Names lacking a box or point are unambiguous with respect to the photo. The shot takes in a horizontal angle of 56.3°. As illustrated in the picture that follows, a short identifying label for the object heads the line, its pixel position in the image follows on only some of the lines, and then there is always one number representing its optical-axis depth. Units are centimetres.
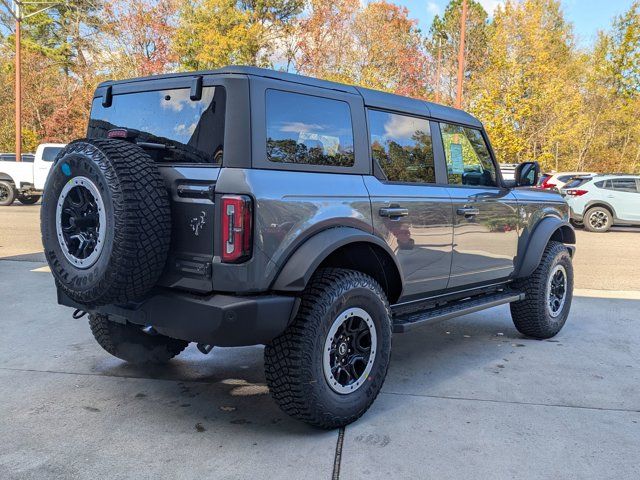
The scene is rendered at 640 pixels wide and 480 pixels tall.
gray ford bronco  297
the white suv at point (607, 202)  1652
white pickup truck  1842
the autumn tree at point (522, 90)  2344
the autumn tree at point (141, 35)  2630
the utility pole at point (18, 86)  2266
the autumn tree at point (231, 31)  2884
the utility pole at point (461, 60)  1898
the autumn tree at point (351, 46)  2700
